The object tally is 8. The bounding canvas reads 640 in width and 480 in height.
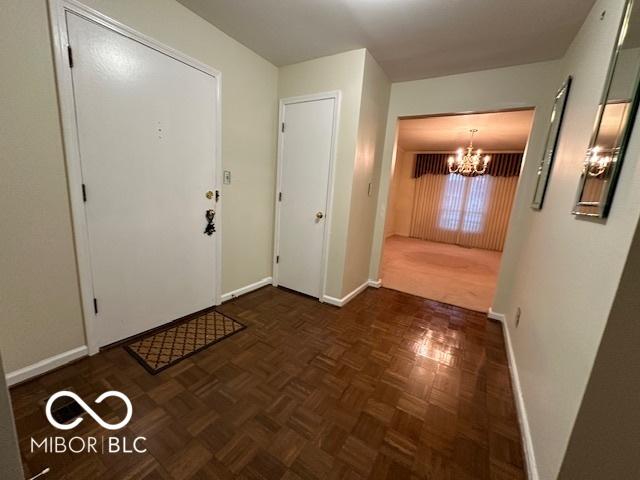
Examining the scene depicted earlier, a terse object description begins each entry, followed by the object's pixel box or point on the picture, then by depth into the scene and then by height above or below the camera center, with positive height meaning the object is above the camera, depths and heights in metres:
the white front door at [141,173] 1.50 +0.07
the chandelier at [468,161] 4.38 +0.81
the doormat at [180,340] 1.68 -1.16
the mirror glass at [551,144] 1.74 +0.50
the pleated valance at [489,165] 5.80 +1.03
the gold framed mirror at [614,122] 0.85 +0.34
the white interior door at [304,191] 2.51 +0.03
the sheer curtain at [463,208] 6.14 -0.08
